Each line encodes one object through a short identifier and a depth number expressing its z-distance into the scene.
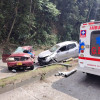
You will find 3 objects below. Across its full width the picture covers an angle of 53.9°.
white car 6.77
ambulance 3.66
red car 5.26
